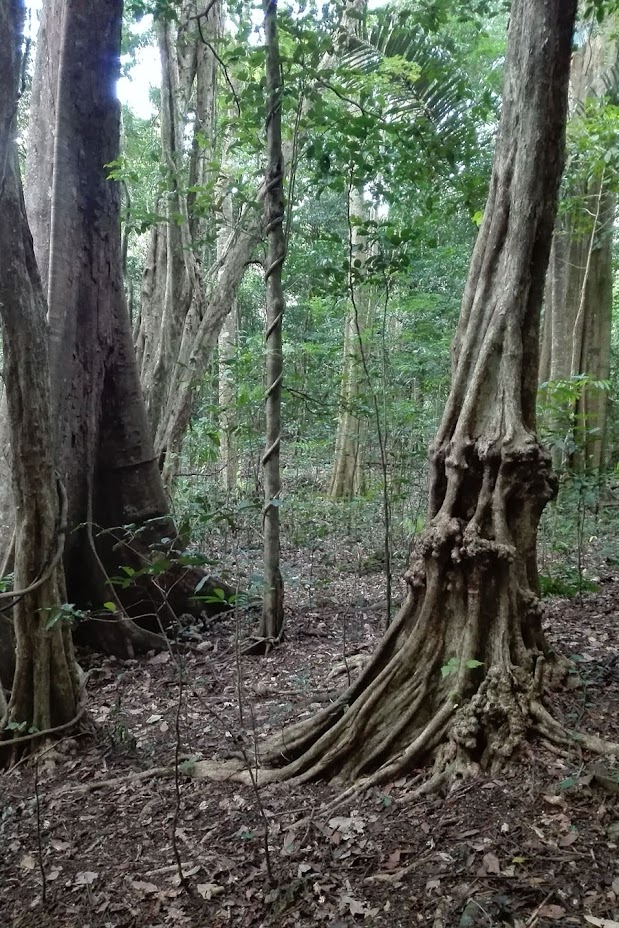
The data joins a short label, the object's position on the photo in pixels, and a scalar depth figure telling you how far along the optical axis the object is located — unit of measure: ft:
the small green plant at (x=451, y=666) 10.34
